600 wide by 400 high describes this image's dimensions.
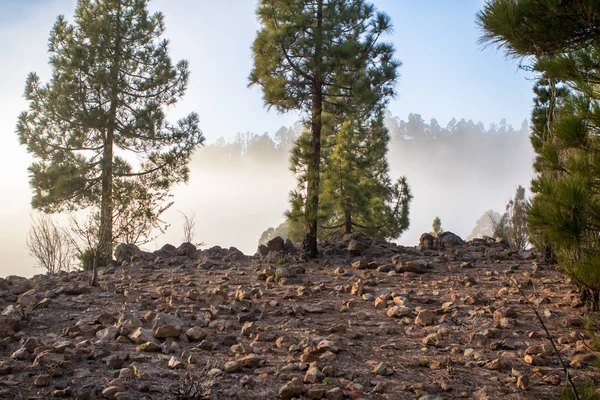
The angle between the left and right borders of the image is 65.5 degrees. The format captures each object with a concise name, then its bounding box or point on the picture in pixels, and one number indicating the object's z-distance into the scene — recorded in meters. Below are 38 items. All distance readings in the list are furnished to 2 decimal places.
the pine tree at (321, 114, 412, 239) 12.98
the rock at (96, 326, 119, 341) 4.93
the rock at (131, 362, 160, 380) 4.05
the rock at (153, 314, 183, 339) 5.00
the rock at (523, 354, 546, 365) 4.43
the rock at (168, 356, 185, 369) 4.27
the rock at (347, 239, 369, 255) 11.20
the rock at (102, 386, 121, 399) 3.66
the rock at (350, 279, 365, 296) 7.20
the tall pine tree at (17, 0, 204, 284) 14.60
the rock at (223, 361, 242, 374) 4.21
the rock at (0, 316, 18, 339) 5.03
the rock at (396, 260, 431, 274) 8.77
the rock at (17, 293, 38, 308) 6.17
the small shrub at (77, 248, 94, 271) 11.83
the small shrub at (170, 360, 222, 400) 3.61
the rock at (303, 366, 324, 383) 3.99
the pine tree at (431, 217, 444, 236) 21.69
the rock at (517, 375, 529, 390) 3.96
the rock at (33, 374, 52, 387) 3.87
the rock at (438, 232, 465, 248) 12.32
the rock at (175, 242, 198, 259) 11.66
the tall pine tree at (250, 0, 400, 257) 10.48
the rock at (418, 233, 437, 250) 12.27
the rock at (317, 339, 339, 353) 4.66
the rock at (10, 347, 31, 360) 4.39
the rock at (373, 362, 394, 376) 4.20
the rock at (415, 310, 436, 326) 5.59
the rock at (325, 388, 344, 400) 3.71
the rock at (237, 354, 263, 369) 4.31
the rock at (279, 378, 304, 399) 3.77
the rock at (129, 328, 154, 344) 4.80
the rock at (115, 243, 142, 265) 11.18
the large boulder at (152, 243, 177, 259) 11.71
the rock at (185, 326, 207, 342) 5.02
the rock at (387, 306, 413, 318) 5.95
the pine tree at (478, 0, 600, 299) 4.05
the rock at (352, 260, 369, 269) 9.49
